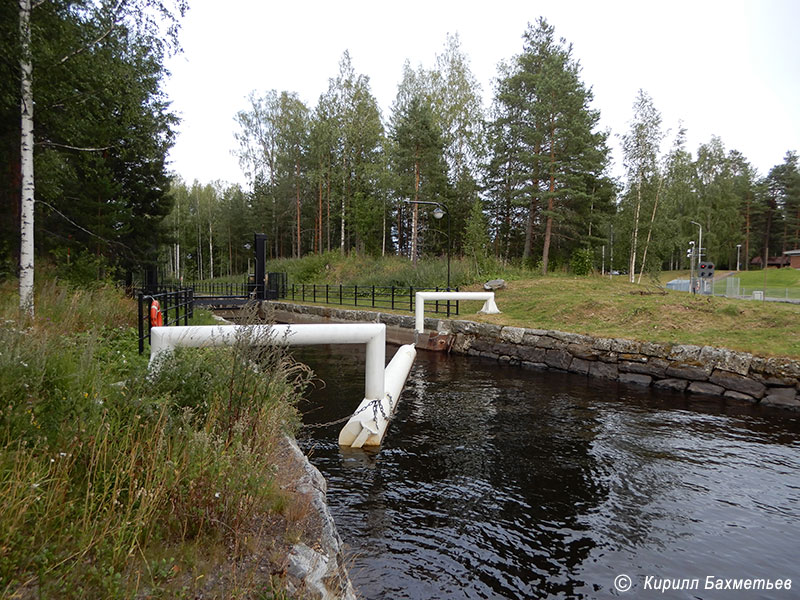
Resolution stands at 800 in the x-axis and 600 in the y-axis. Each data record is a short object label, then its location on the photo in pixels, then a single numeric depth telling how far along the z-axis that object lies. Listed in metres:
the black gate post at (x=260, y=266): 17.23
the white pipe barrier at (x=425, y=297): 15.09
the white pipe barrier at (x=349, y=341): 5.18
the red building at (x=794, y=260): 47.58
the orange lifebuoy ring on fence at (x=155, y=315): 6.96
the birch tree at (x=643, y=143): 30.75
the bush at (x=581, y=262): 27.19
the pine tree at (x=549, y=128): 24.70
